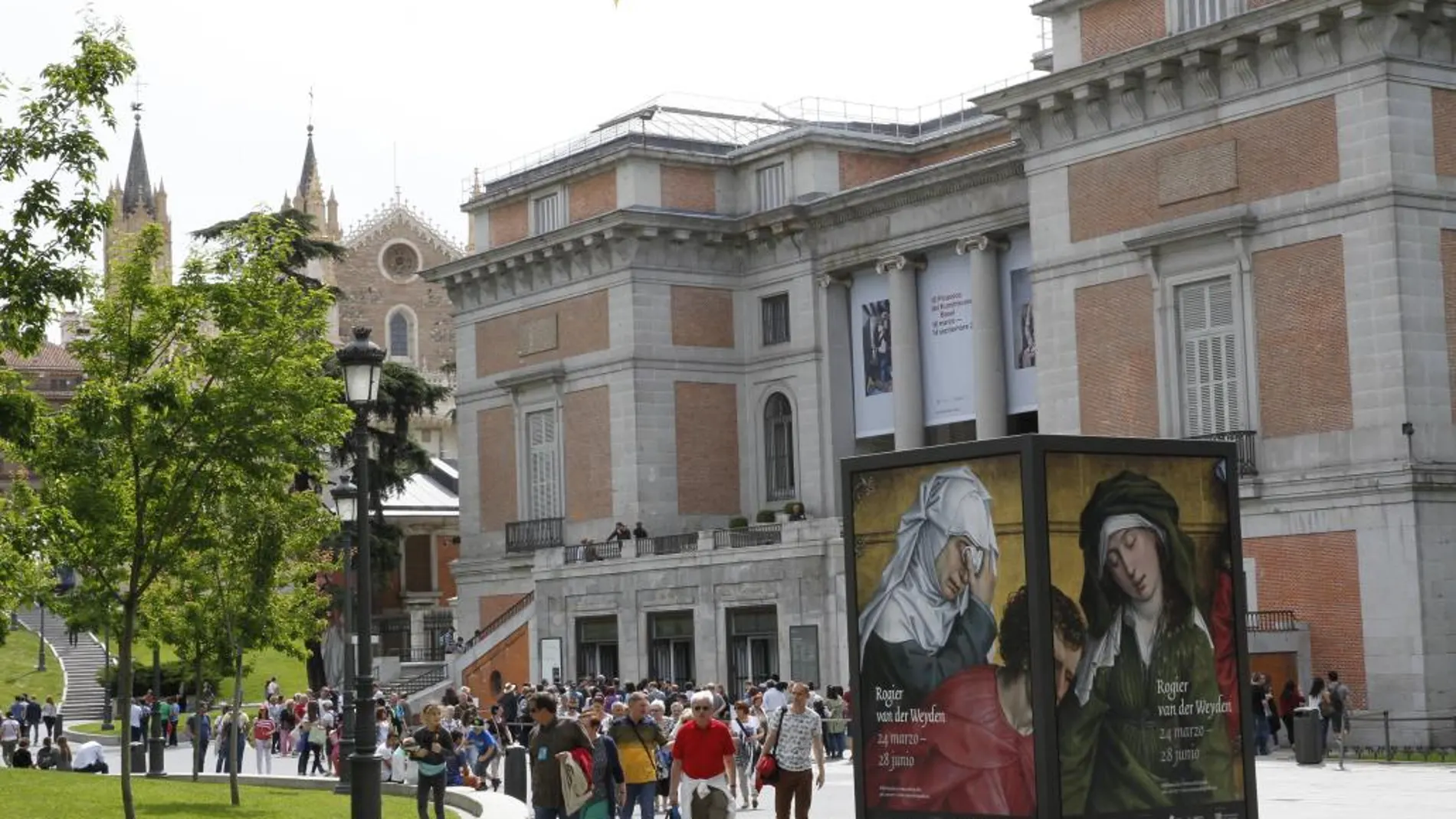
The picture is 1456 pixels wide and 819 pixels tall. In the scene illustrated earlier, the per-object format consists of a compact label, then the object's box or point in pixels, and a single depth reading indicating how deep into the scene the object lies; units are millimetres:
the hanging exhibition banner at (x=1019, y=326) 47625
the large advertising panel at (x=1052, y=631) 13812
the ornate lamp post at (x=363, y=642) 22297
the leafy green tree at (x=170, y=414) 24312
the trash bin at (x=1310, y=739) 33406
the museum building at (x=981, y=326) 36875
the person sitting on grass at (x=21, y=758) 39219
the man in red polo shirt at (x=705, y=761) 18719
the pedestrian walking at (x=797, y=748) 20062
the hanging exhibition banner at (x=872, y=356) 52250
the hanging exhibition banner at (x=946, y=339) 49781
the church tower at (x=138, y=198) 148250
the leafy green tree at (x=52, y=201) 20797
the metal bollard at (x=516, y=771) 28062
